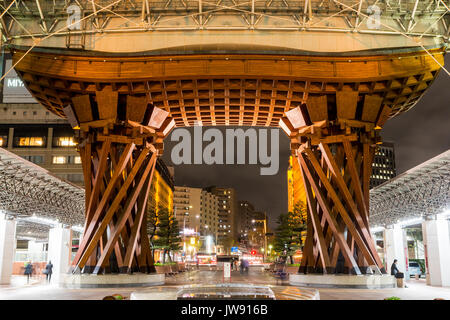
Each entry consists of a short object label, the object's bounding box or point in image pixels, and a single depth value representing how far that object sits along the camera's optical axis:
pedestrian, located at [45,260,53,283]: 34.12
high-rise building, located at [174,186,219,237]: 170.38
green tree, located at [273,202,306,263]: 51.23
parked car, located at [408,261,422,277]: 45.17
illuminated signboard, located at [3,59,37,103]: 95.31
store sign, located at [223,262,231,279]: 26.66
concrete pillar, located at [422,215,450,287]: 31.91
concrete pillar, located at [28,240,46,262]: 65.75
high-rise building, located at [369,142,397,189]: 183.25
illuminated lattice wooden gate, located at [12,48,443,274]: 27.14
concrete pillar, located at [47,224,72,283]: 42.90
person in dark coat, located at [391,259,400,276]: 28.12
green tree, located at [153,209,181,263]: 59.20
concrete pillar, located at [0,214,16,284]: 32.59
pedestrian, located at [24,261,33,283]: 37.64
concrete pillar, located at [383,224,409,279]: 40.31
